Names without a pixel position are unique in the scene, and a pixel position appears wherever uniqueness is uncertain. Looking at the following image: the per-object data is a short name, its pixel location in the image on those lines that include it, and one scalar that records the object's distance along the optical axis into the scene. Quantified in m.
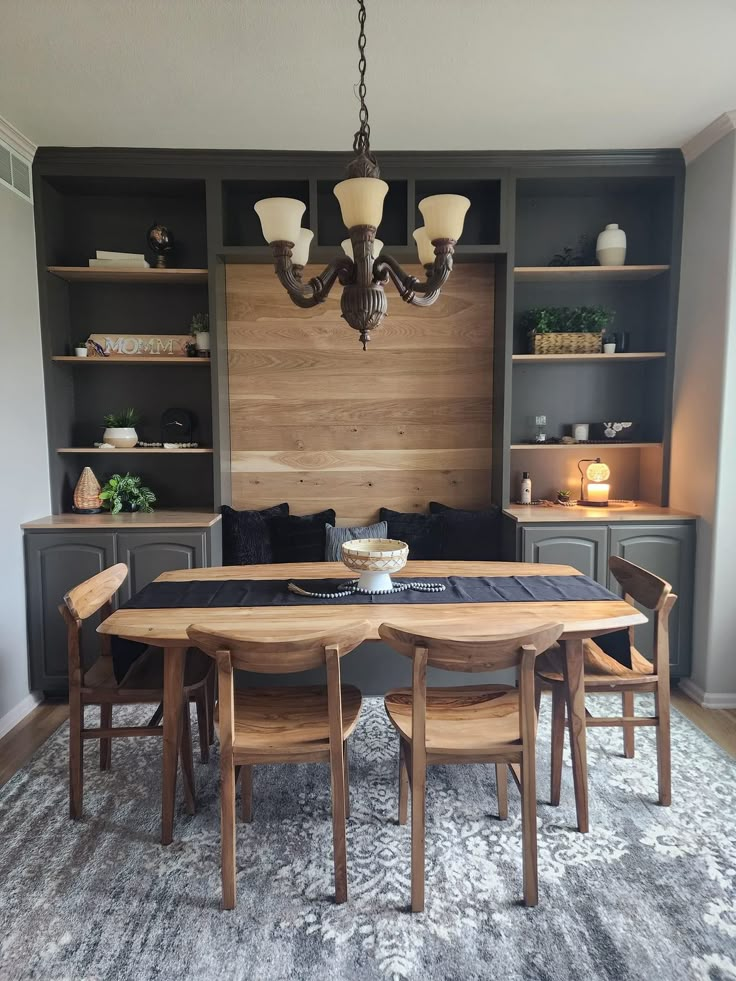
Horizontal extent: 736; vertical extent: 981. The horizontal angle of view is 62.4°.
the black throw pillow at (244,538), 3.33
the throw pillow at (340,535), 3.34
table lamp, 3.51
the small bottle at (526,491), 3.59
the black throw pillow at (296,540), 3.42
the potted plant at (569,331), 3.39
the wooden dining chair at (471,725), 1.64
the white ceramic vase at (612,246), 3.35
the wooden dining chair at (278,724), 1.64
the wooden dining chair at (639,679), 2.13
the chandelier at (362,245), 1.76
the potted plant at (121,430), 3.38
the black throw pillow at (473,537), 3.40
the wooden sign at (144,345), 3.43
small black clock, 3.51
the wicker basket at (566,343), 3.39
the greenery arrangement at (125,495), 3.35
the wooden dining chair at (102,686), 2.04
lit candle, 3.51
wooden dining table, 1.89
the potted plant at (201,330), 3.36
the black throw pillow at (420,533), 3.43
